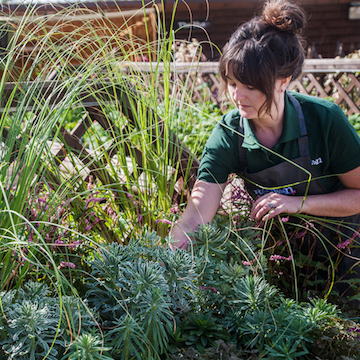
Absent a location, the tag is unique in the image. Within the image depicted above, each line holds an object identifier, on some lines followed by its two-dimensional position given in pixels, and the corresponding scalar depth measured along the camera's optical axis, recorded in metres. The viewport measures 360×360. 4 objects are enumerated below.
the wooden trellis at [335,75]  4.71
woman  1.50
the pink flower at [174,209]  1.67
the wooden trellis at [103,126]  1.78
